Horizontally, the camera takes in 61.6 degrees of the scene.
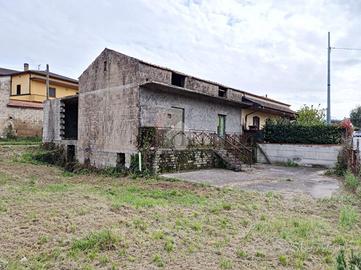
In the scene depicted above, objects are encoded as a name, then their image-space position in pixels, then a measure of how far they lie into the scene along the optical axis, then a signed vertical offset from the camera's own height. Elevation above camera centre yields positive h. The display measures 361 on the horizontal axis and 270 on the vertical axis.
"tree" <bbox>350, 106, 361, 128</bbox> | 41.29 +3.93
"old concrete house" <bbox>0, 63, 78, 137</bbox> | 22.28 +3.40
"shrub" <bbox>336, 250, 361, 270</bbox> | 2.52 -1.01
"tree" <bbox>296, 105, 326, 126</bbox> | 23.73 +2.36
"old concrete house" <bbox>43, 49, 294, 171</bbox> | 13.58 +1.18
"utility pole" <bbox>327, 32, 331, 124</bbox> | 20.75 +4.34
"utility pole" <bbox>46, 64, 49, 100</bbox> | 25.85 +4.51
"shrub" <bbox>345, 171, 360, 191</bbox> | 9.98 -1.31
